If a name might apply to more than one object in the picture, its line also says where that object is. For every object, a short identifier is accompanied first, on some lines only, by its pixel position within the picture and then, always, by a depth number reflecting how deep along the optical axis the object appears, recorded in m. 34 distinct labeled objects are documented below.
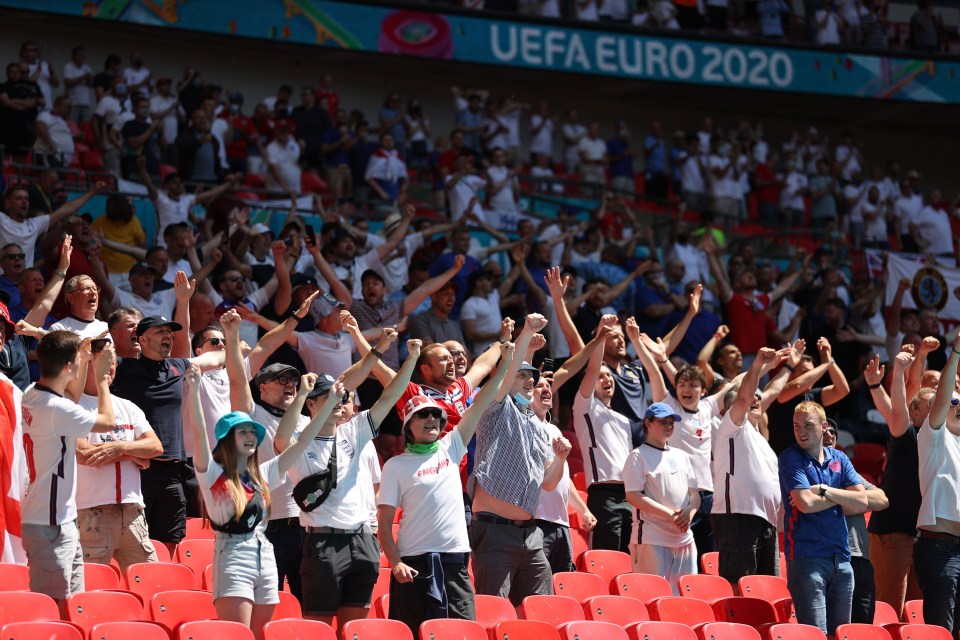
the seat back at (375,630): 10.53
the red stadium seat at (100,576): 11.65
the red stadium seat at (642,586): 13.92
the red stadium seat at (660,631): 11.98
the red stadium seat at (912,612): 15.16
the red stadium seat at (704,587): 14.40
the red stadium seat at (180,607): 10.89
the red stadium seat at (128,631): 9.57
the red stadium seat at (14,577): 10.55
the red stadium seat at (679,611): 13.21
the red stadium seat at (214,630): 9.81
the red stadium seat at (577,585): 13.67
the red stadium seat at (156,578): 11.82
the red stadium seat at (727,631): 12.52
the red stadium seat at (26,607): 9.80
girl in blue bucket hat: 10.44
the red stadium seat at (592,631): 11.51
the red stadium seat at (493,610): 12.19
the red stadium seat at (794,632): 12.73
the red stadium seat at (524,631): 11.47
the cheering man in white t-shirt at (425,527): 11.62
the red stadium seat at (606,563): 15.16
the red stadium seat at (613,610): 12.72
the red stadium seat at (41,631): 9.26
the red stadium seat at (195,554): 13.03
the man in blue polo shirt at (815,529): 13.44
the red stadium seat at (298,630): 10.17
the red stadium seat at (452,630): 10.77
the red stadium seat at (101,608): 10.57
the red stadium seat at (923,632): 13.52
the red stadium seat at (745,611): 13.82
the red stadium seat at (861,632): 13.16
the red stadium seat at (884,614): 14.85
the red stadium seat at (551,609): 12.37
